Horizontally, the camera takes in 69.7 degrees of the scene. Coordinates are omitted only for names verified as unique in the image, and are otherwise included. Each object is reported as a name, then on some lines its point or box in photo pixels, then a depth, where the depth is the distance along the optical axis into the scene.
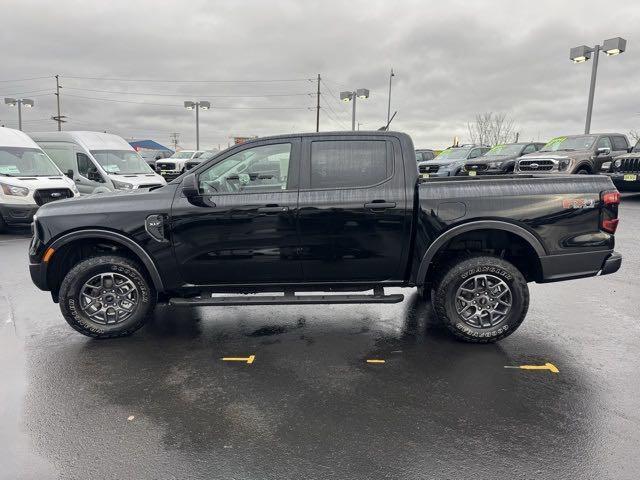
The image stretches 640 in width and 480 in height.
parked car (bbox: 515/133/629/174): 14.73
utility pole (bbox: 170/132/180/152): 104.22
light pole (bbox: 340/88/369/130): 29.47
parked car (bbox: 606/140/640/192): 13.72
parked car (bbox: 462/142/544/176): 18.48
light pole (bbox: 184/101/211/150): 40.84
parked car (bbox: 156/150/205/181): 26.52
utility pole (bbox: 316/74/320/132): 49.08
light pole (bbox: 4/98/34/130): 41.78
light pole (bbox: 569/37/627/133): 17.58
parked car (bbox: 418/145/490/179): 19.83
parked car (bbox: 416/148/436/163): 26.47
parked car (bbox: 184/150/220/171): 25.14
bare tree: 75.06
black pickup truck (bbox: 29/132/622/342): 4.13
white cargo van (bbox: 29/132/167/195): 12.66
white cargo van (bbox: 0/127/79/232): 9.96
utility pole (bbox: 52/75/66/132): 57.34
